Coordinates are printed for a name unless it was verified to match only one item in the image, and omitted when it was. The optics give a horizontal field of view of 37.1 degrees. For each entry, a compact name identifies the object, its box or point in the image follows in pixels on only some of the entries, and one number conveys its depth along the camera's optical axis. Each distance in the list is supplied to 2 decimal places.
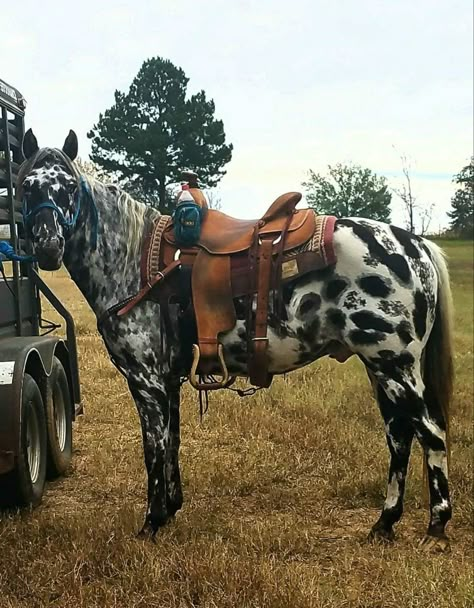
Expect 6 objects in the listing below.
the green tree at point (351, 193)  56.09
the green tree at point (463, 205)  58.29
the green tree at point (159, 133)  30.86
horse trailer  3.73
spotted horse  3.64
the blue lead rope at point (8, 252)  3.94
